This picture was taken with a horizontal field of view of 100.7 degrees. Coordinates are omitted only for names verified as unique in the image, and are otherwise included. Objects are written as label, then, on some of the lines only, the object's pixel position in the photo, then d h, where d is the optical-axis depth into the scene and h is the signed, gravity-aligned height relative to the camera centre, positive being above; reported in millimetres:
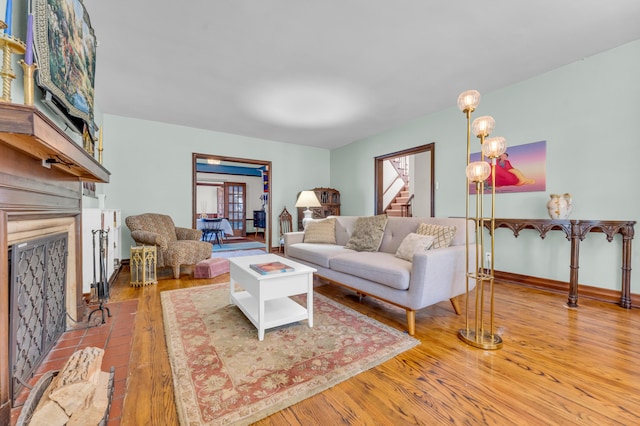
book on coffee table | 1987 -449
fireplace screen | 1249 -528
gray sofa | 2012 -499
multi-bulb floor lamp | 1873 +336
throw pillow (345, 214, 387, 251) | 3012 -265
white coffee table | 1910 -621
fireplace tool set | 2444 -663
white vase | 2832 +81
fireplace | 927 +133
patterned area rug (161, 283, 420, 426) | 1283 -927
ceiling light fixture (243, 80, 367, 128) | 3393 +1569
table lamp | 4492 +189
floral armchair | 3616 -444
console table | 2523 -201
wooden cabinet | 6137 +151
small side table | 3312 -709
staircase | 6688 +204
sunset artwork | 3160 +553
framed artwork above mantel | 1245 +852
